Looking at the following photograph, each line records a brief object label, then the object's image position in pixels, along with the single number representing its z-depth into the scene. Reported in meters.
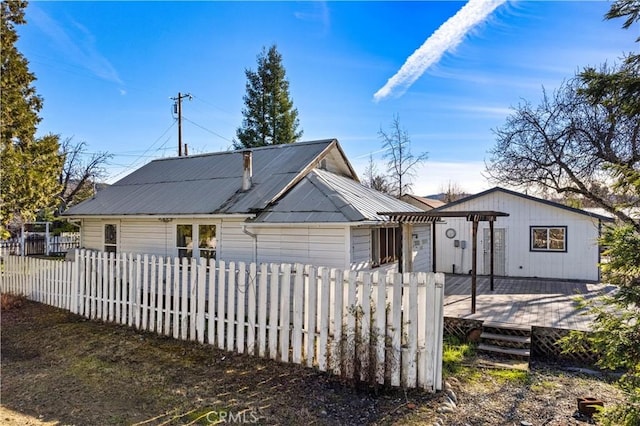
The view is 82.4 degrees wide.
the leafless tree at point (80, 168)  27.06
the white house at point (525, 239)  13.39
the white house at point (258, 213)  8.90
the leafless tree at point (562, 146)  13.86
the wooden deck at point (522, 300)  8.19
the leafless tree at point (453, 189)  45.42
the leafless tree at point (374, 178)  30.42
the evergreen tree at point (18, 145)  9.29
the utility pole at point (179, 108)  23.58
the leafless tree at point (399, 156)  26.80
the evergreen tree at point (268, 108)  27.73
